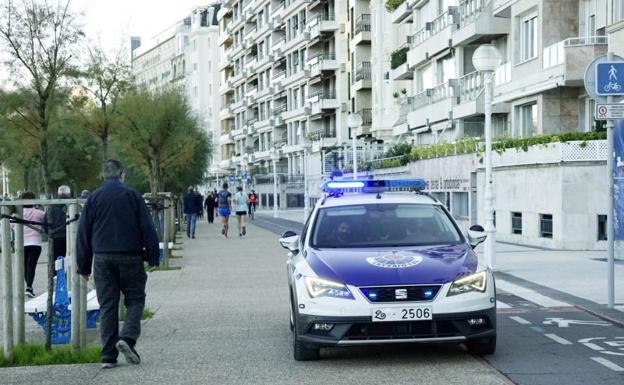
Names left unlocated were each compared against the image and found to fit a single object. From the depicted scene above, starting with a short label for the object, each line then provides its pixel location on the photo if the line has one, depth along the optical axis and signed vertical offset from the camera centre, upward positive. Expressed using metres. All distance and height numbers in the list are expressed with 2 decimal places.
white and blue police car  8.91 -1.10
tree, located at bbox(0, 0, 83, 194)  18.26 +2.42
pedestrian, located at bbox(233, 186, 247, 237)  38.16 -1.37
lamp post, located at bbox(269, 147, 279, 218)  66.72 -1.55
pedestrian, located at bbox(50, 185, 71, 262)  16.01 -0.95
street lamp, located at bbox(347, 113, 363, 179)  35.70 +1.57
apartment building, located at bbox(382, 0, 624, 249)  25.50 +1.91
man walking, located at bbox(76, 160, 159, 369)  9.19 -0.70
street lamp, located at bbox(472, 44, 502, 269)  19.39 +0.81
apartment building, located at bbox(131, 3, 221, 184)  131.62 +14.78
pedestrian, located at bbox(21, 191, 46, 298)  16.89 -1.22
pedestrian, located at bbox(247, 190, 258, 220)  65.55 -2.14
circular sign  13.57 +1.04
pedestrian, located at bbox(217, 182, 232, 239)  37.88 -1.35
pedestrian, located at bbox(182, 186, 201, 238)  38.66 -1.44
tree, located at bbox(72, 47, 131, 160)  32.28 +2.55
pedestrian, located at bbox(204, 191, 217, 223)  56.92 -2.01
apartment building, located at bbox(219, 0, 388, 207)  72.75 +7.01
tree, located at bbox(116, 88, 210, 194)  37.41 +1.56
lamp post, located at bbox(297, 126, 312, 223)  52.98 +1.11
